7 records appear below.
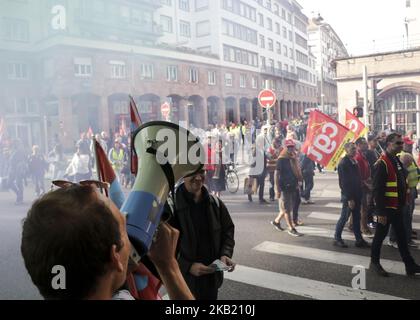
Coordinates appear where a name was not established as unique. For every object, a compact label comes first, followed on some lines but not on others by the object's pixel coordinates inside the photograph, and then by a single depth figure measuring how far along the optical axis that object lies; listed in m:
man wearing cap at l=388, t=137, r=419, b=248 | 3.98
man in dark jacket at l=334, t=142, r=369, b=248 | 4.04
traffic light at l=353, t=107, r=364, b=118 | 7.56
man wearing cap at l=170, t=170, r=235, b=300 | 1.95
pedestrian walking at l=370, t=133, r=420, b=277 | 3.16
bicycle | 7.39
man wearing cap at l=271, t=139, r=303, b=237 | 4.64
